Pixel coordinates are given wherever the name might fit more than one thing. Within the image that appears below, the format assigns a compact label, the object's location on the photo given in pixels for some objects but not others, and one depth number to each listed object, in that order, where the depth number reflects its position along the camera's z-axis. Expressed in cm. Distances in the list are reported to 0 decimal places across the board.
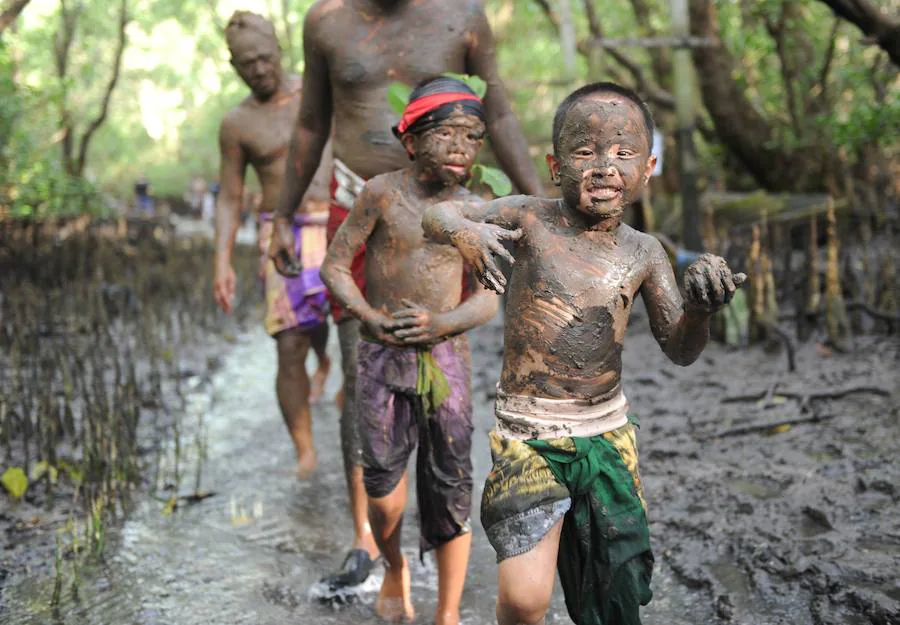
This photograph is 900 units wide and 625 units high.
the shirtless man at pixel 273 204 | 496
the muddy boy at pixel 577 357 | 240
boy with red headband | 309
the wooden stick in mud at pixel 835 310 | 641
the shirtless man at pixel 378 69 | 371
